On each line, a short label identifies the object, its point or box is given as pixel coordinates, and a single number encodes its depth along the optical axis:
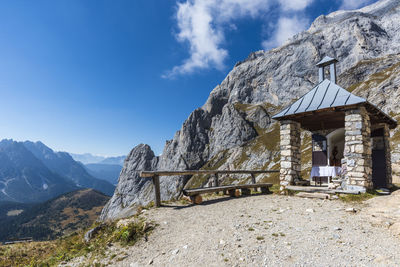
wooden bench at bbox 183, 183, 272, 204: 11.16
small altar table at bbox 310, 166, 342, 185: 14.60
